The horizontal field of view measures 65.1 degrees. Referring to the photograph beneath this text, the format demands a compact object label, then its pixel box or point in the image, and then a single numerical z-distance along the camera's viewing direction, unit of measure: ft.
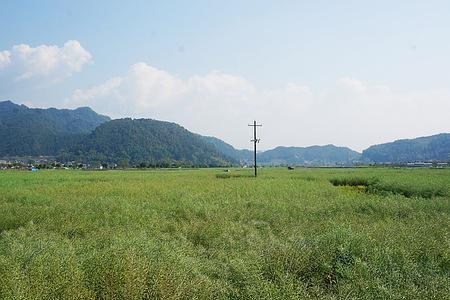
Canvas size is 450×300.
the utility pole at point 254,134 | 165.37
